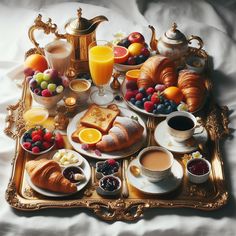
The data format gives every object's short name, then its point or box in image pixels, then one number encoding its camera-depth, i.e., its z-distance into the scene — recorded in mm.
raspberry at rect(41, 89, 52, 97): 1800
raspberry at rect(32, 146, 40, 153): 1630
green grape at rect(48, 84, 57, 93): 1803
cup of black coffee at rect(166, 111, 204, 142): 1663
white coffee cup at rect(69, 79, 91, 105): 1857
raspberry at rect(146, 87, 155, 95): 1862
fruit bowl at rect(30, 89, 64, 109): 1808
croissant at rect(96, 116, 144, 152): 1634
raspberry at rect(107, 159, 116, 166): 1590
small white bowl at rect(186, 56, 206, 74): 2037
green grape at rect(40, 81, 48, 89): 1815
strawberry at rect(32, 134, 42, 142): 1654
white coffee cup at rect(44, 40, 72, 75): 1911
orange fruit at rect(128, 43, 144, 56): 2061
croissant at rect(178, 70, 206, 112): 1828
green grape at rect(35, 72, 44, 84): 1825
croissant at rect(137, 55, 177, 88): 1888
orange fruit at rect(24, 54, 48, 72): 1987
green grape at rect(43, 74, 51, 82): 1815
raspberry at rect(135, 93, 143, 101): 1845
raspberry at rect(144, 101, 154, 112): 1803
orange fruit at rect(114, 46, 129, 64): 2023
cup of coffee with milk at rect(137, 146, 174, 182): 1511
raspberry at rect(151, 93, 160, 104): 1820
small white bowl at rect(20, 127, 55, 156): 1634
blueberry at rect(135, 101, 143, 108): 1827
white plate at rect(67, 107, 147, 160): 1635
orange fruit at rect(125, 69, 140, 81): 1943
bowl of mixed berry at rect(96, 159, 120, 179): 1566
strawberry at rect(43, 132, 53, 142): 1656
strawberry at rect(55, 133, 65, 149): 1683
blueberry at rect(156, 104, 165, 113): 1795
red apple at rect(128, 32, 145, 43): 2127
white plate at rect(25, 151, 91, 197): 1508
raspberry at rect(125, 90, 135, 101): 1861
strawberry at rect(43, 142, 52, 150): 1644
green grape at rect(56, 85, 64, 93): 1809
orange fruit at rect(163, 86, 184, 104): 1828
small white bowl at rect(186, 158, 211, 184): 1548
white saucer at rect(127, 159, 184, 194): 1524
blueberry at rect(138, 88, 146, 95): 1862
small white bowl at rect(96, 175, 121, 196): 1511
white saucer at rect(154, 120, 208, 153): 1672
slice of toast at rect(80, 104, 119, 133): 1718
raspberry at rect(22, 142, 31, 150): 1641
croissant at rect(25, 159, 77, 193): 1495
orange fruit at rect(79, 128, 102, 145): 1671
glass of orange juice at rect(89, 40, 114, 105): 1869
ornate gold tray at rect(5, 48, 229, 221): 1485
